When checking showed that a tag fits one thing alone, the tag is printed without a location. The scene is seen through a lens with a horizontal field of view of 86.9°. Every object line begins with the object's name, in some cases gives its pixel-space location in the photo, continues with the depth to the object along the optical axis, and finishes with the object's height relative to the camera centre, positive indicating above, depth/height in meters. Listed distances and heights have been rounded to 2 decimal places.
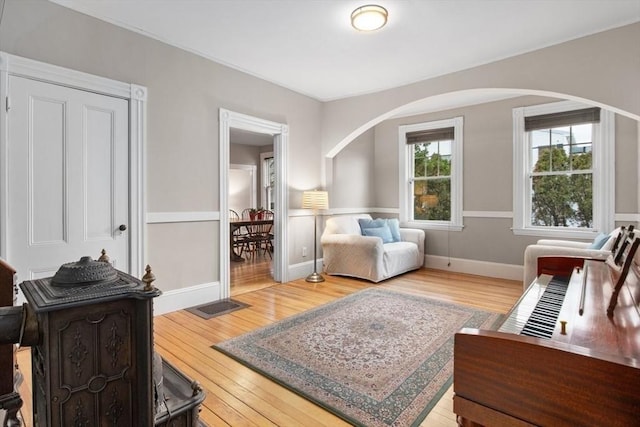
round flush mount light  2.68 +1.59
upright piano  0.82 -0.43
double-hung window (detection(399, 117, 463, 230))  5.37 +0.64
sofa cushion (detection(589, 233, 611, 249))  3.38 -0.31
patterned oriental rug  1.89 -1.03
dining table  6.16 -0.28
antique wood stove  0.60 -0.25
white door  2.47 +0.28
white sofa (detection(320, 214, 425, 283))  4.61 -0.59
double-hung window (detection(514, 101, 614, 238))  4.17 +0.56
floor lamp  4.64 +0.14
